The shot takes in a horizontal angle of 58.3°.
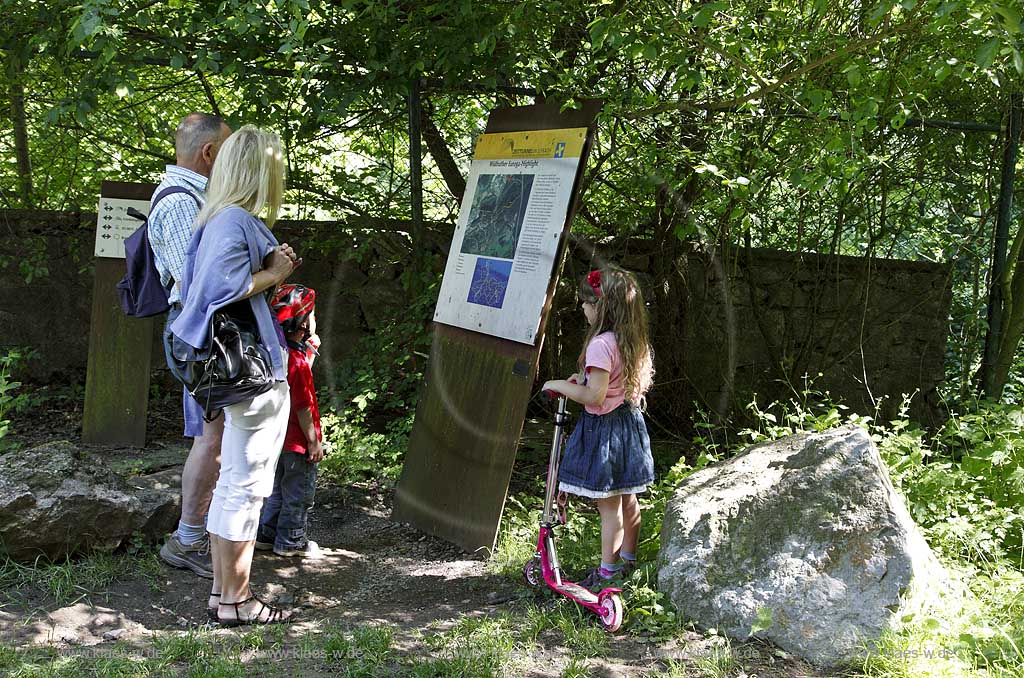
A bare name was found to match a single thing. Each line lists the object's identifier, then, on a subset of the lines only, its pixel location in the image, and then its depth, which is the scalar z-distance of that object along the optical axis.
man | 3.71
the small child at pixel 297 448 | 4.02
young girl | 3.65
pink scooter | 3.41
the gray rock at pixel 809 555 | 3.19
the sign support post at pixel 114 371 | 6.14
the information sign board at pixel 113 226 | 6.03
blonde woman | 3.25
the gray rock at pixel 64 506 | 3.84
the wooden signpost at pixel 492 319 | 4.25
